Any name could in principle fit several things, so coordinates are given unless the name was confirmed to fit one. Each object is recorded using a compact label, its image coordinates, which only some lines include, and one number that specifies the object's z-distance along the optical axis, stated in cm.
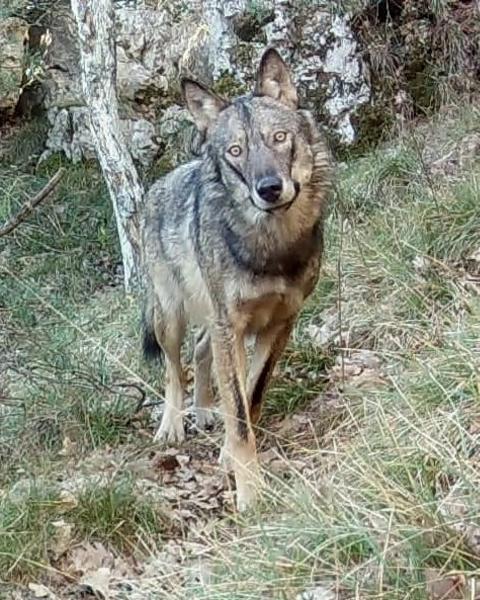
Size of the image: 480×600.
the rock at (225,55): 973
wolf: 477
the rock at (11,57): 1123
